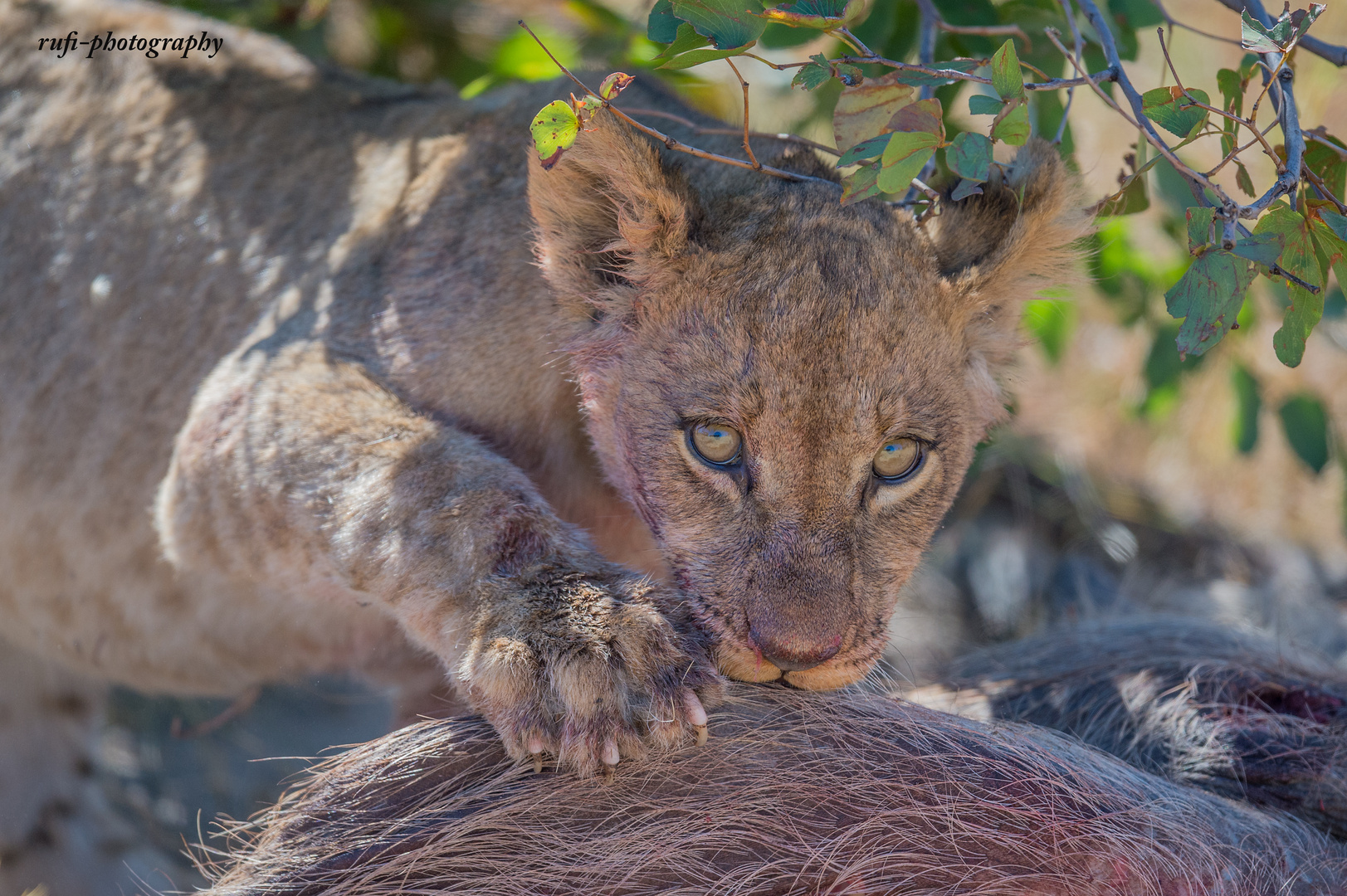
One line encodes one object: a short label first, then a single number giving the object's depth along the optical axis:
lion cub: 4.68
